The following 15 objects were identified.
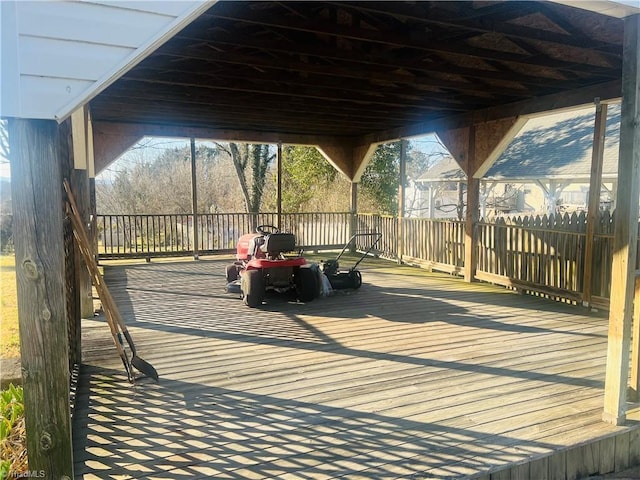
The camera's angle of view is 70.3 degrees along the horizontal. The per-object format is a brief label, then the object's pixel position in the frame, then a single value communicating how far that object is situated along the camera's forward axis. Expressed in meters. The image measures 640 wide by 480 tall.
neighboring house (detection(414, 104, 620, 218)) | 12.28
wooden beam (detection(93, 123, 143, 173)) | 8.50
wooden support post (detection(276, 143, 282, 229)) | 9.61
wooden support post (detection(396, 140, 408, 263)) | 9.12
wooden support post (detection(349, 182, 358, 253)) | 10.98
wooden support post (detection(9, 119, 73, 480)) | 1.60
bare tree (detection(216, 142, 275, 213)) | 17.28
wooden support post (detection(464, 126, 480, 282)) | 7.15
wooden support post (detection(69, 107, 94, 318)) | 4.33
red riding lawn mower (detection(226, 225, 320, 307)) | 5.49
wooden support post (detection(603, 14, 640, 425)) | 2.51
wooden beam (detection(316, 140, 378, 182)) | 10.57
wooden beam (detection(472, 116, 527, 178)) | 6.51
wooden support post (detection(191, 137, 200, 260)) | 9.34
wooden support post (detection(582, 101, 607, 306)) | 5.25
